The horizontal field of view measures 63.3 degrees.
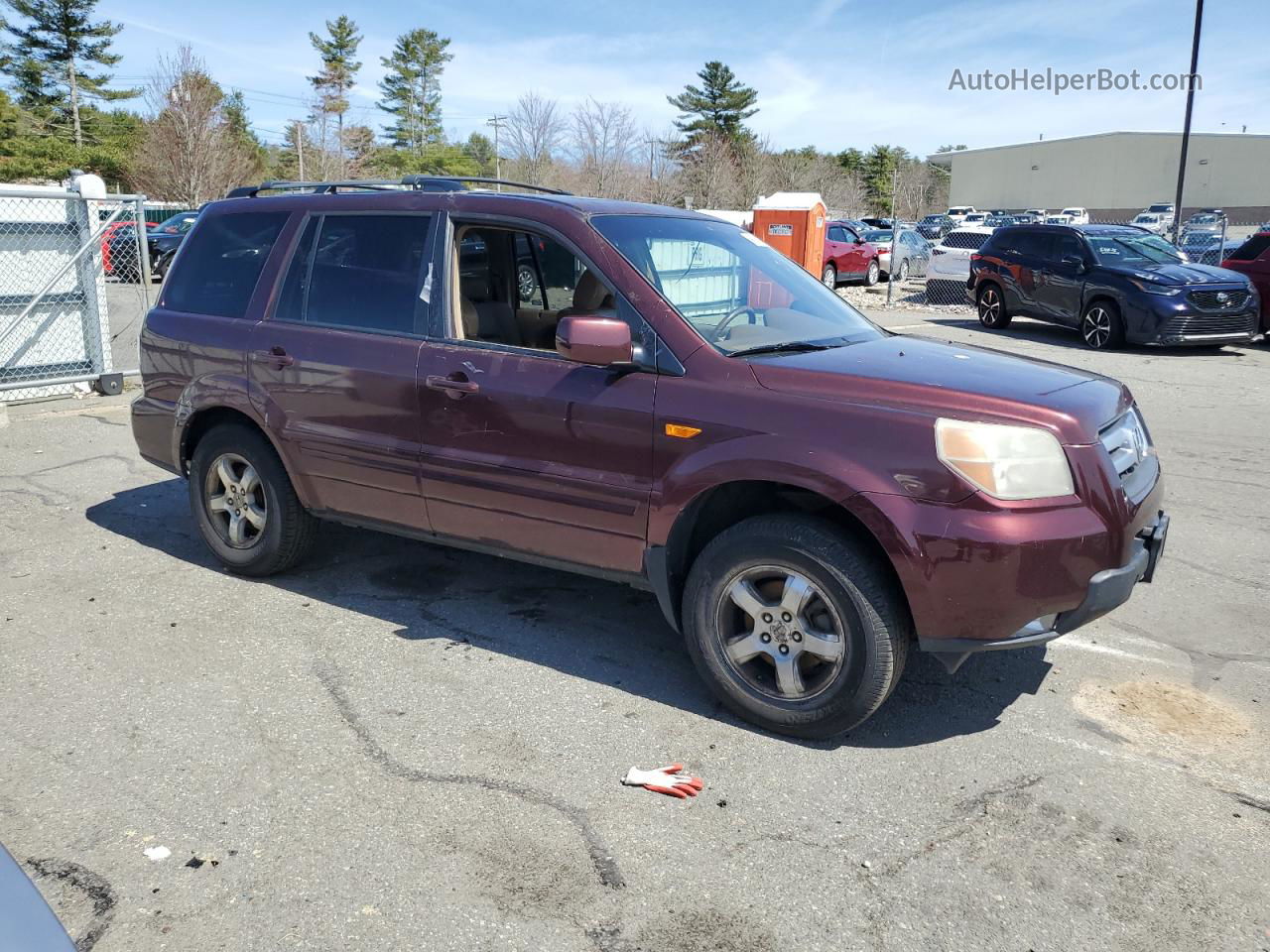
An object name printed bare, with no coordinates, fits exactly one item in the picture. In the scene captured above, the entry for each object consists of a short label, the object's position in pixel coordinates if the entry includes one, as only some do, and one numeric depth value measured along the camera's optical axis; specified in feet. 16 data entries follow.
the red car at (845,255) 78.28
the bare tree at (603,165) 124.67
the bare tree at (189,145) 130.72
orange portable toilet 54.60
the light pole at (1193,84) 86.99
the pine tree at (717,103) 219.82
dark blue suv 45.16
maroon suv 10.92
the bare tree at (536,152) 126.21
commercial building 250.16
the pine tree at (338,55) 221.46
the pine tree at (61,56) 169.07
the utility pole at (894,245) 62.75
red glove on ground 10.93
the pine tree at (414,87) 233.14
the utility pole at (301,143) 169.01
